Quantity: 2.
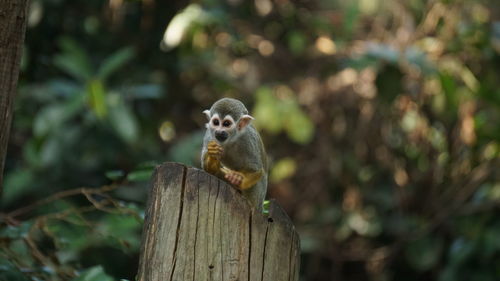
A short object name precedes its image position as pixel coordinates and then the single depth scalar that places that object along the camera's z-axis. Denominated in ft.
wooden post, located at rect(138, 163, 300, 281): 16.02
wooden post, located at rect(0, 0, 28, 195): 18.69
